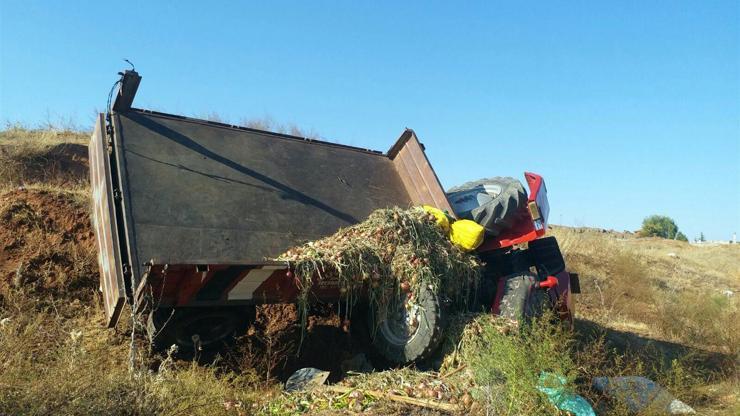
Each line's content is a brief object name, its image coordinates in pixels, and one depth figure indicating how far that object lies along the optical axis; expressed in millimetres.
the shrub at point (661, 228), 38750
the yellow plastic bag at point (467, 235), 5477
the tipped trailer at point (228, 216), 4446
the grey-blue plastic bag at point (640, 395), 4285
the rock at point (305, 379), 4582
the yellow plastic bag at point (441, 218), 5648
